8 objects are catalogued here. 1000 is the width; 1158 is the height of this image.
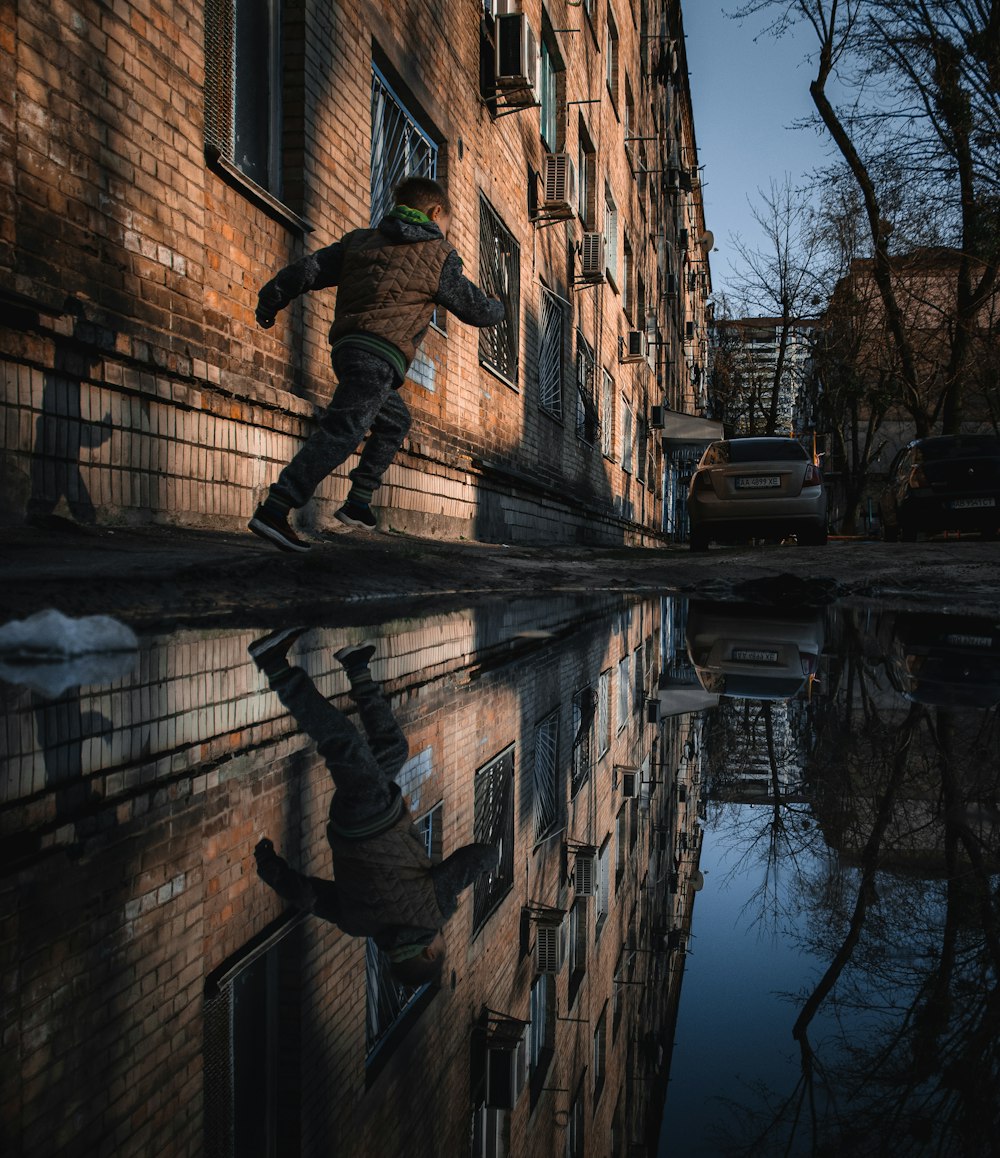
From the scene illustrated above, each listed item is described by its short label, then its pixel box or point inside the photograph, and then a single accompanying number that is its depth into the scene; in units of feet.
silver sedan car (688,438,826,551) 41.37
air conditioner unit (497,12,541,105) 33.63
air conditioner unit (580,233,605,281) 52.03
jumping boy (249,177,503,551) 16.38
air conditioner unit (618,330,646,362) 71.87
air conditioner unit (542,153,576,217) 43.39
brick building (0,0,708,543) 13.70
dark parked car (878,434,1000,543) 46.29
